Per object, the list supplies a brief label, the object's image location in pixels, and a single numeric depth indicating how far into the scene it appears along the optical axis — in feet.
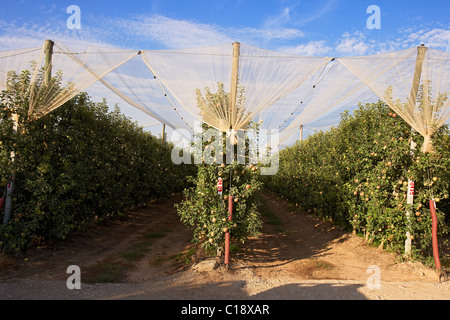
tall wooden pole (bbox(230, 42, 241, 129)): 15.66
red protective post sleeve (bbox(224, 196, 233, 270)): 15.53
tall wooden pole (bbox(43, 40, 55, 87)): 17.52
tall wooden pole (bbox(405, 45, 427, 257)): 16.03
